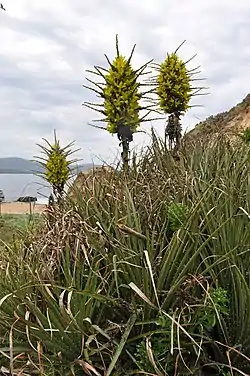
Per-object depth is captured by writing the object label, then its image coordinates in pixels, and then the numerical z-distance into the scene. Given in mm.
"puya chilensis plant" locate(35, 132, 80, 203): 5184
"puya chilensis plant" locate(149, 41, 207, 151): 5739
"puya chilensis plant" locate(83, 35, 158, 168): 4984
